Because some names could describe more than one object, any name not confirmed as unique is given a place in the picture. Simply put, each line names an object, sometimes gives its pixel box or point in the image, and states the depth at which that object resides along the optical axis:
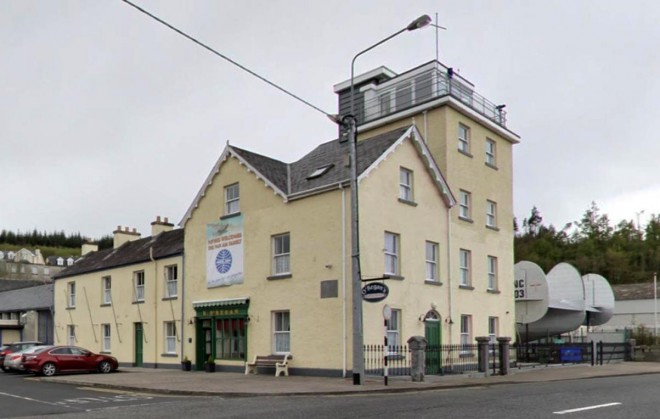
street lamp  19.35
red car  27.00
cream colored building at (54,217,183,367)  31.42
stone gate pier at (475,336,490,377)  23.86
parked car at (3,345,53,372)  27.68
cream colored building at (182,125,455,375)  23.27
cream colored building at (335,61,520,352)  27.75
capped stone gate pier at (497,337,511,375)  24.45
